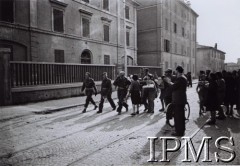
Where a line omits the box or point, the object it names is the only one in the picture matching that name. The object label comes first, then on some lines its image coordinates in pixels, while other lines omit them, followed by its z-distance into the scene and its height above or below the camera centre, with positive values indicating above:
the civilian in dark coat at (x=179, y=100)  6.41 -0.68
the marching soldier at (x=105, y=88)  10.47 -0.53
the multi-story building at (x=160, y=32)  33.09 +6.85
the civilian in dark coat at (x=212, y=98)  7.67 -0.74
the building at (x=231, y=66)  81.20 +3.74
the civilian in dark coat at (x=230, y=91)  9.29 -0.62
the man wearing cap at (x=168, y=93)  8.55 -0.63
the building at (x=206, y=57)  56.41 +4.82
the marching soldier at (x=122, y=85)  10.27 -0.38
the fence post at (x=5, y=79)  11.72 -0.09
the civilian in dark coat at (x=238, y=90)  9.52 -0.60
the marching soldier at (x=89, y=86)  10.77 -0.44
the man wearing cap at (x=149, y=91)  10.05 -0.64
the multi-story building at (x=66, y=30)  16.33 +4.16
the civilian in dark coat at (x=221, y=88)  8.85 -0.46
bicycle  7.33 -1.13
